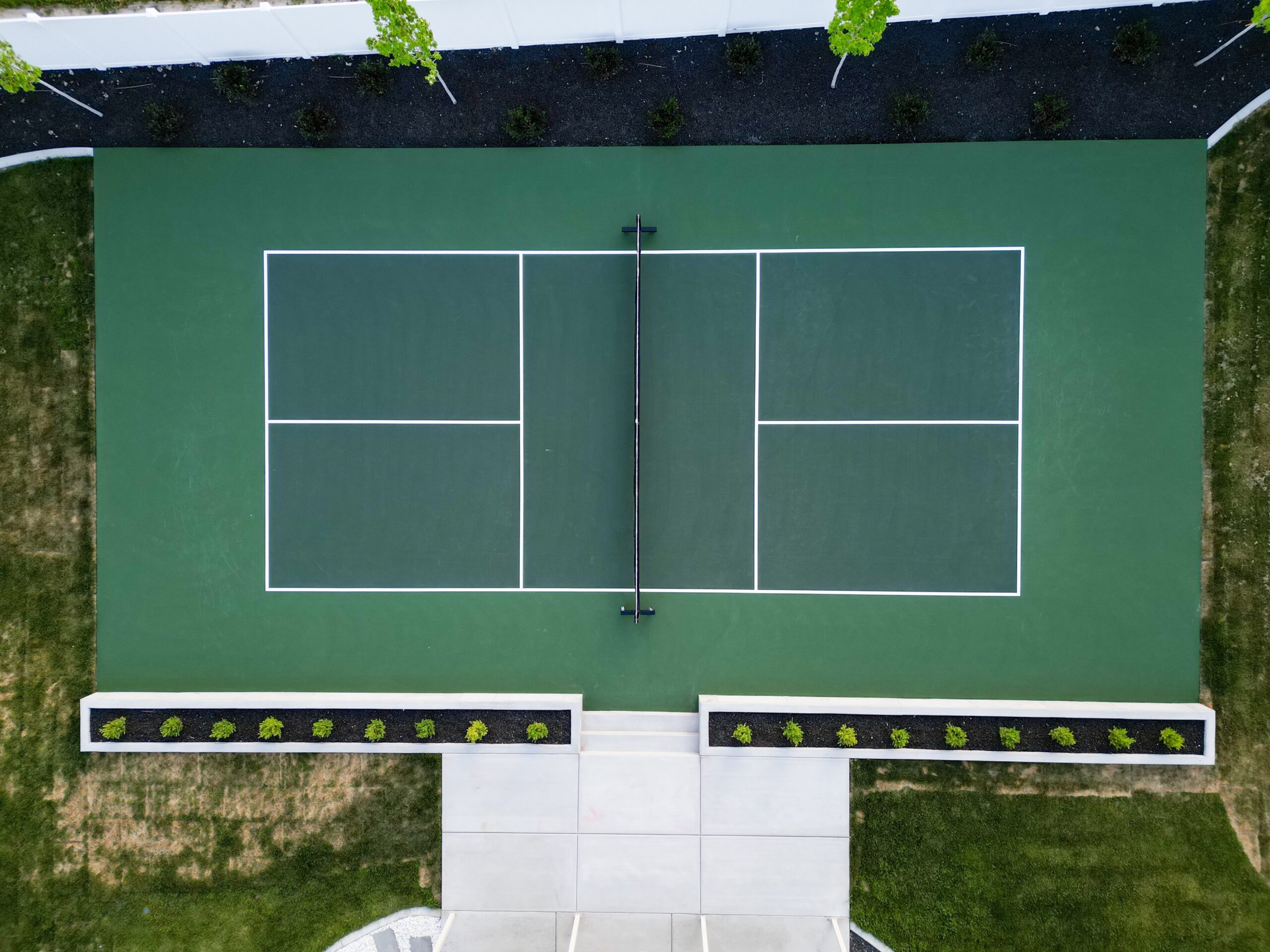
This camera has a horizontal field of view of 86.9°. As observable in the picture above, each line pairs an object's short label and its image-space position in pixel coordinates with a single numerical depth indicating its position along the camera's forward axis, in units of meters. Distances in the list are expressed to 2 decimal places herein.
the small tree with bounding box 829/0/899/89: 7.89
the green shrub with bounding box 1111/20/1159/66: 9.08
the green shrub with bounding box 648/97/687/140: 9.23
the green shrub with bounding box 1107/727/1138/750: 9.07
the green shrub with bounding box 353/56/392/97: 9.39
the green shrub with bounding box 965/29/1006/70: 9.16
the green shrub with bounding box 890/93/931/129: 9.18
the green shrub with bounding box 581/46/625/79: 9.30
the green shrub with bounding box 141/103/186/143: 9.37
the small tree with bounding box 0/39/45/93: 8.40
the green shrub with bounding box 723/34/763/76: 9.24
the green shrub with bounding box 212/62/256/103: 9.39
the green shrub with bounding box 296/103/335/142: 9.35
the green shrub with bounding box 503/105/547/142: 9.30
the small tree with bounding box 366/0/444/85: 8.02
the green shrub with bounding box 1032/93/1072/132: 9.14
